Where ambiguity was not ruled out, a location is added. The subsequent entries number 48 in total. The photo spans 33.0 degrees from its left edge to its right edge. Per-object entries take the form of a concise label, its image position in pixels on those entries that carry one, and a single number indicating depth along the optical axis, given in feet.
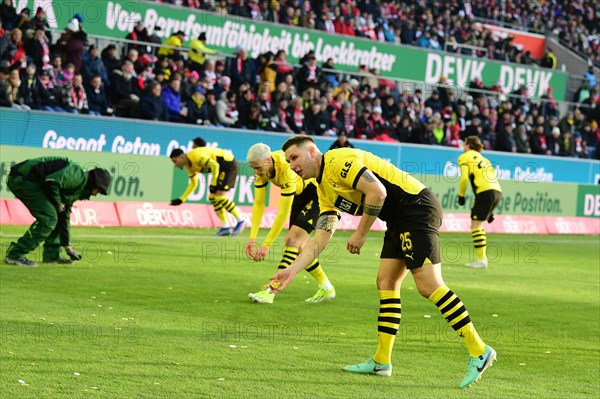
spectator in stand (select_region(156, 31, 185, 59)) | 87.76
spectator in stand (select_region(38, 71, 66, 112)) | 75.66
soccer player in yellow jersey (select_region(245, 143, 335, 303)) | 39.86
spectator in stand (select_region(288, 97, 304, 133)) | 93.91
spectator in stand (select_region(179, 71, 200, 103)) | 86.58
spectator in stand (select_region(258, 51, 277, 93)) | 93.76
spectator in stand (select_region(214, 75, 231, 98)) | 89.71
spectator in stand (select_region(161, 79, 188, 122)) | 84.48
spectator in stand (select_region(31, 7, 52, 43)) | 77.36
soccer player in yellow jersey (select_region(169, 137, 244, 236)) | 67.97
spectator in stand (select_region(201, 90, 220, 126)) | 87.81
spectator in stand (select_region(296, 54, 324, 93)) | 98.53
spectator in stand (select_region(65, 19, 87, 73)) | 78.95
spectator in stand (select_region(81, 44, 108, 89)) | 79.15
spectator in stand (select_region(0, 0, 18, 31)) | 78.69
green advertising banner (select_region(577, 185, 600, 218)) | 111.24
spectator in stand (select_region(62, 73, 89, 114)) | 76.59
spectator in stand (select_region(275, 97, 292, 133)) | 92.88
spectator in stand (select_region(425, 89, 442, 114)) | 111.04
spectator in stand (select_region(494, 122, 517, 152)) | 113.60
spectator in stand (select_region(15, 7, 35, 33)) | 77.20
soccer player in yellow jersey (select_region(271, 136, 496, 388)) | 26.81
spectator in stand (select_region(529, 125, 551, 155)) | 118.42
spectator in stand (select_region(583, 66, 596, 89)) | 136.36
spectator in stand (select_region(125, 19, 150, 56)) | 85.56
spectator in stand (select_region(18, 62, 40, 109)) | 74.34
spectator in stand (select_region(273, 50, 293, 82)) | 96.12
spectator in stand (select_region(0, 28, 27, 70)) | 74.33
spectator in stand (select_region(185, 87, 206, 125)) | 86.17
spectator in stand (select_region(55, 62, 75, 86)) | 76.74
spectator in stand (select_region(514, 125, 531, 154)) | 115.44
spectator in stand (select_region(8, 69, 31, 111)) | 73.05
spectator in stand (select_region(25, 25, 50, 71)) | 76.23
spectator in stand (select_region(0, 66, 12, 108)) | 72.79
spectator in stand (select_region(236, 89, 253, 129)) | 90.33
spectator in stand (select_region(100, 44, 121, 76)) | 81.87
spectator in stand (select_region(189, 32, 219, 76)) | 89.76
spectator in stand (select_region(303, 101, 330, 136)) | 95.86
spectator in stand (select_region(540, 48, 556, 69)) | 139.54
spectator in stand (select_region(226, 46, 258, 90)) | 92.53
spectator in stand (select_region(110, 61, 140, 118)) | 81.56
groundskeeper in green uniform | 45.24
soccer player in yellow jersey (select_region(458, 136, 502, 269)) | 63.98
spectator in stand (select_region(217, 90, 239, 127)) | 88.43
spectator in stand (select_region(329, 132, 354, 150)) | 80.18
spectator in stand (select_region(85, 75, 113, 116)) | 78.74
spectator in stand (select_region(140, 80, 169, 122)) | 81.96
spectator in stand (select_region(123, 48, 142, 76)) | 82.89
